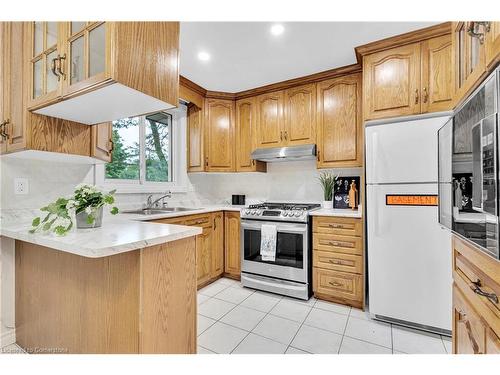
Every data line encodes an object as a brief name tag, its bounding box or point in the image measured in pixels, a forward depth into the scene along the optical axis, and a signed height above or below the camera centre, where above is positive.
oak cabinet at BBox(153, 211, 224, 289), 2.59 -0.65
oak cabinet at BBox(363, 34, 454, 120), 1.89 +0.92
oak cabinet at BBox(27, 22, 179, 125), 1.02 +0.58
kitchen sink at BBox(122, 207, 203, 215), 2.46 -0.23
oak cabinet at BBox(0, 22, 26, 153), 1.41 +0.63
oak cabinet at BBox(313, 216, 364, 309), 2.20 -0.68
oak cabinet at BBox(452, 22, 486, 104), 0.83 +0.52
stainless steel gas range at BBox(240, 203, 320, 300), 2.40 -0.66
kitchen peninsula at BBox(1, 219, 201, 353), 1.03 -0.49
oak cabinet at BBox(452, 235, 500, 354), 0.73 -0.40
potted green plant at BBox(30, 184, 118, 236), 1.21 -0.10
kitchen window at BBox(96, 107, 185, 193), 2.56 +0.41
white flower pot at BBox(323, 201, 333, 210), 2.72 -0.18
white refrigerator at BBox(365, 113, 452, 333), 1.81 -0.32
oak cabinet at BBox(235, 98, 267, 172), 3.11 +0.71
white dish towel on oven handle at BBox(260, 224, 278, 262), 2.52 -0.57
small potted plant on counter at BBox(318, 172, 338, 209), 2.73 +0.01
